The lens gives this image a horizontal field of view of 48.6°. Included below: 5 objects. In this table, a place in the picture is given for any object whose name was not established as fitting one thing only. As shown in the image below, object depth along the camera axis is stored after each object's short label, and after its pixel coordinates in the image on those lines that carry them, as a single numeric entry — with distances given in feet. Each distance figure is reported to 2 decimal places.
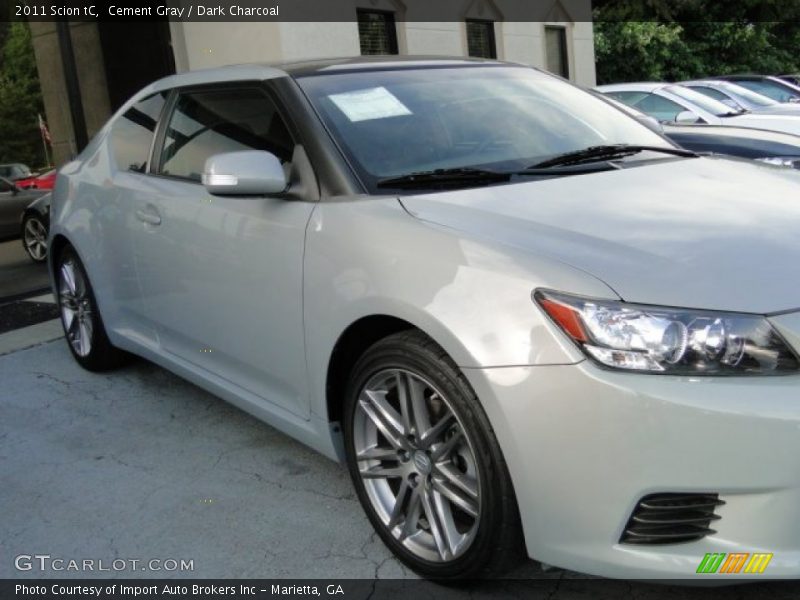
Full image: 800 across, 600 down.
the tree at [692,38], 75.66
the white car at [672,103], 33.09
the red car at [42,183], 44.89
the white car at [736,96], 38.40
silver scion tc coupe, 6.89
